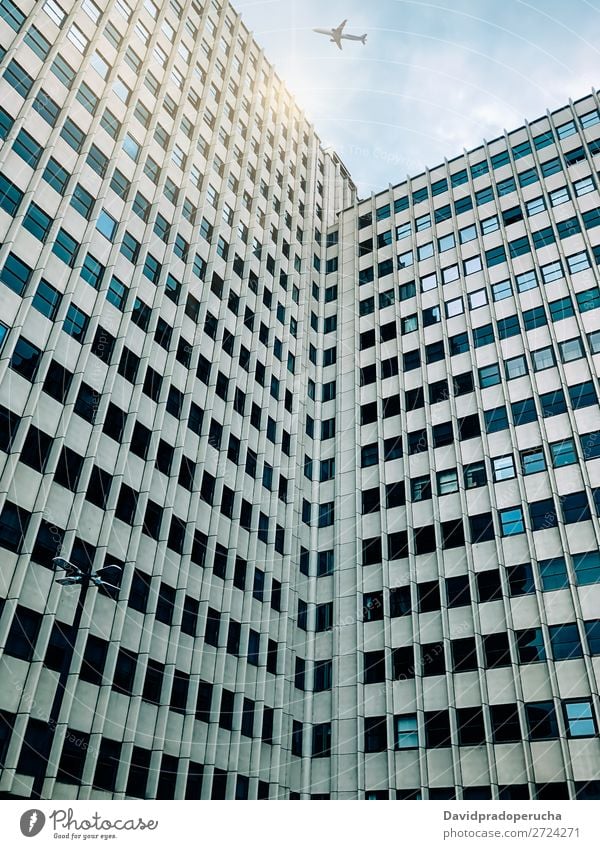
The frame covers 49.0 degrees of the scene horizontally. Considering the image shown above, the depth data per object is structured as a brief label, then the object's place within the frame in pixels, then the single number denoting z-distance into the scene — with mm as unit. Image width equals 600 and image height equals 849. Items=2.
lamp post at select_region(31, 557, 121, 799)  24156
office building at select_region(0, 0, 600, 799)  29047
